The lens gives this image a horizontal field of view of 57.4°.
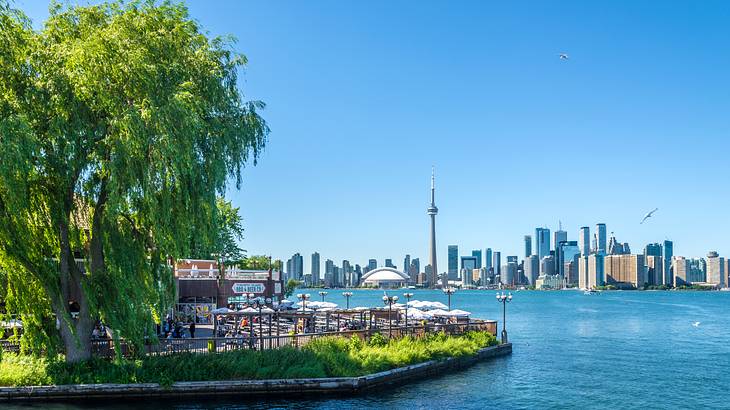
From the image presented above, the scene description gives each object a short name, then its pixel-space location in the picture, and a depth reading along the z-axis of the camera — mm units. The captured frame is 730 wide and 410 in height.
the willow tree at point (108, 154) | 23359
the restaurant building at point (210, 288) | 50219
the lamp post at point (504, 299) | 45750
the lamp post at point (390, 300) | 36228
